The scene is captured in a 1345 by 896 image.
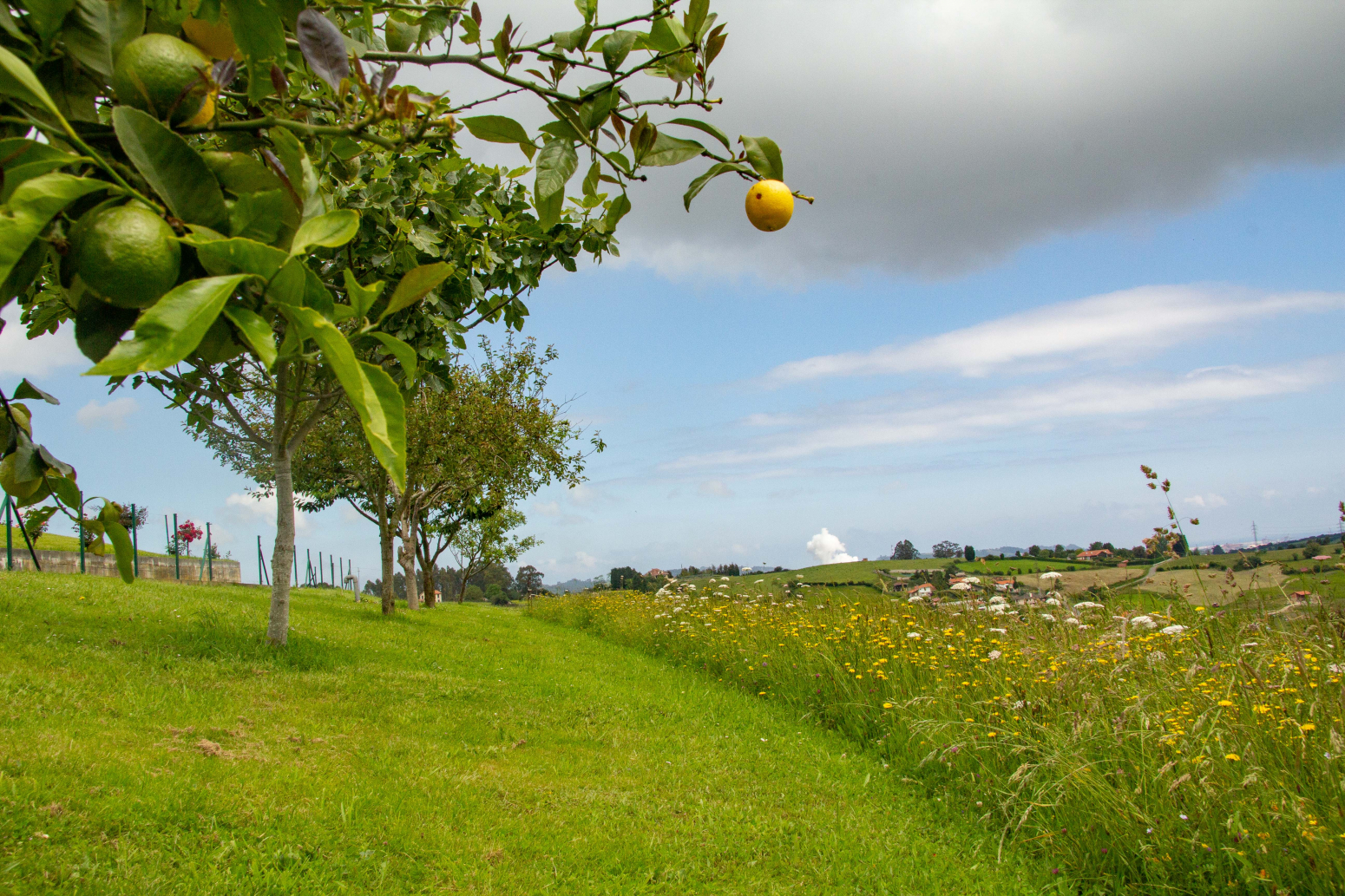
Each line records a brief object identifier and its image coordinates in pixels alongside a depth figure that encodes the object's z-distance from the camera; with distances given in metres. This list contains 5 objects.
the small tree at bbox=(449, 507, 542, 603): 27.97
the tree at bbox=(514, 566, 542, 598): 58.81
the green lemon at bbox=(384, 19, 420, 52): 1.69
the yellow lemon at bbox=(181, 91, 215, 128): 0.90
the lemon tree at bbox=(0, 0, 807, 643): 0.61
